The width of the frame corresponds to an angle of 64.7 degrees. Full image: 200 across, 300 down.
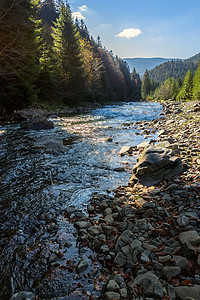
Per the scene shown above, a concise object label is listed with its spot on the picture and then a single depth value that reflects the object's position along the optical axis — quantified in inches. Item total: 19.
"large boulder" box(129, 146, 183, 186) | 188.4
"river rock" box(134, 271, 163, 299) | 71.4
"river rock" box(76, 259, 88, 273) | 92.3
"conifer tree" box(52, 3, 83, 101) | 1068.5
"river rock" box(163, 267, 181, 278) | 78.9
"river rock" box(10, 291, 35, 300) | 76.8
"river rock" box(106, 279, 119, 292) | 77.8
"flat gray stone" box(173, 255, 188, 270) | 81.3
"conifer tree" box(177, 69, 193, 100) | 2046.0
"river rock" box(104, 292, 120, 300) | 73.2
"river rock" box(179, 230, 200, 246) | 90.7
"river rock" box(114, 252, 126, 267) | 91.1
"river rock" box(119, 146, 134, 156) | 295.0
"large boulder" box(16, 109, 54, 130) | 470.9
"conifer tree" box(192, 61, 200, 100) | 1661.8
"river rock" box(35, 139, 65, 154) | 299.5
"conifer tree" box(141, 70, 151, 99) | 3856.3
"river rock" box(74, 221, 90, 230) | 125.3
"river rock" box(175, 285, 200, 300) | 67.8
